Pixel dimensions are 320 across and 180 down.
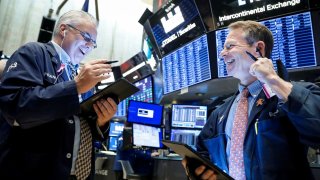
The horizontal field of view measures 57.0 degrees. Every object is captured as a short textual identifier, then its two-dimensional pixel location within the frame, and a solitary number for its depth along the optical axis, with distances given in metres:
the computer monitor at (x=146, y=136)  3.98
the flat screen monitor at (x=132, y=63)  5.93
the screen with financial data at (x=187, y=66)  3.73
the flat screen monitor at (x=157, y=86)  5.06
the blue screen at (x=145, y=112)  4.19
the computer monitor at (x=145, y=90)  5.31
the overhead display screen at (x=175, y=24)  3.82
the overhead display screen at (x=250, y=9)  2.95
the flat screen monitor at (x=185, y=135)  4.23
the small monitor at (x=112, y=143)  5.75
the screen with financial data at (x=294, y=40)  2.84
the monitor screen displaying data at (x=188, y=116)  4.32
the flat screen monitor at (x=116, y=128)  5.86
